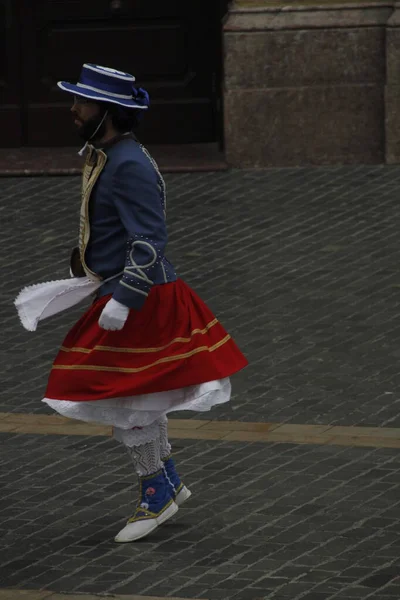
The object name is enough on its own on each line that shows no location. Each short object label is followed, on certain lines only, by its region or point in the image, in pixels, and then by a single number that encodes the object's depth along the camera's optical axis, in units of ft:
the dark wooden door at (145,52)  96.84
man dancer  42.83
